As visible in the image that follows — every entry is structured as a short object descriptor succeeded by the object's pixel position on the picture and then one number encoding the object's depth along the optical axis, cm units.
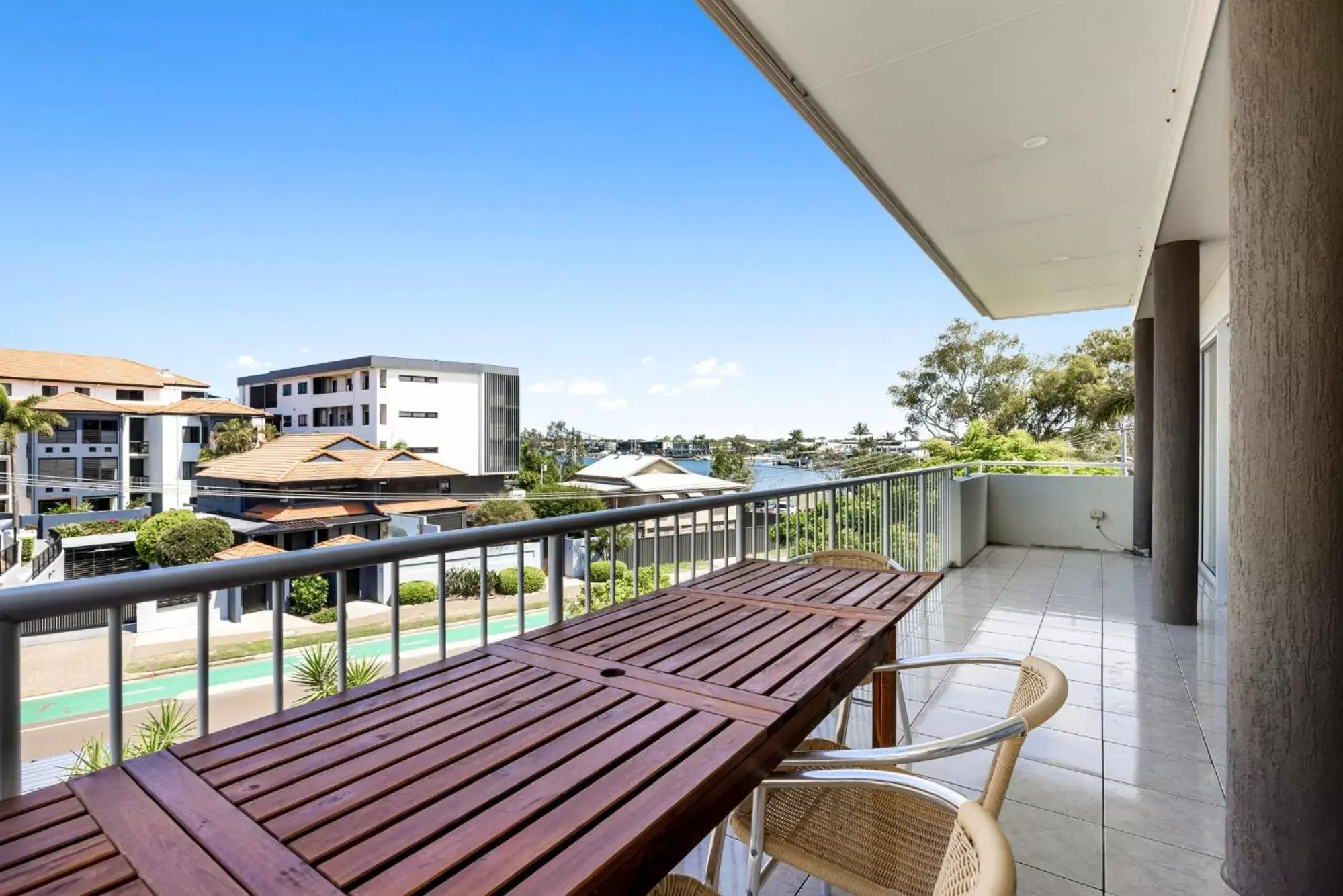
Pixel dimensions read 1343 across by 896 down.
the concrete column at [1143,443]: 706
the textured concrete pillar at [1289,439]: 168
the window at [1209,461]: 582
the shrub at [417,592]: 1742
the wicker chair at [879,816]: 124
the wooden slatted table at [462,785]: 76
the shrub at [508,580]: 1938
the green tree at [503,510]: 2334
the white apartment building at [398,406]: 2577
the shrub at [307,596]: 1265
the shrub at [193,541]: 1381
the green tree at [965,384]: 2406
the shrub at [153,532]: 1410
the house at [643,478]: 2031
